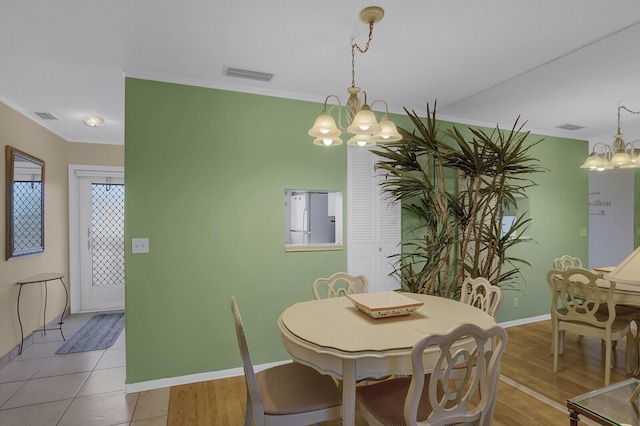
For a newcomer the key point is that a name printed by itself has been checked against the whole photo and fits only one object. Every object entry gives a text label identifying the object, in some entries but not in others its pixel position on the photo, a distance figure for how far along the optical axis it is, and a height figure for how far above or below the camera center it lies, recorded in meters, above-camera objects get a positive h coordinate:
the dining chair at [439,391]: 1.29 -0.80
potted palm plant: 2.82 +0.10
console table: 3.38 -0.75
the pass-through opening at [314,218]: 3.40 -0.10
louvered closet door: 3.32 -0.15
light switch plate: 2.64 -0.28
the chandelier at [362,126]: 1.80 +0.48
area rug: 3.52 -1.47
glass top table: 1.27 -0.79
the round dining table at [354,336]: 1.48 -0.62
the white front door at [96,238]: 4.70 -0.40
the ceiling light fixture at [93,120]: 3.75 +1.03
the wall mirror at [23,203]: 3.25 +0.07
